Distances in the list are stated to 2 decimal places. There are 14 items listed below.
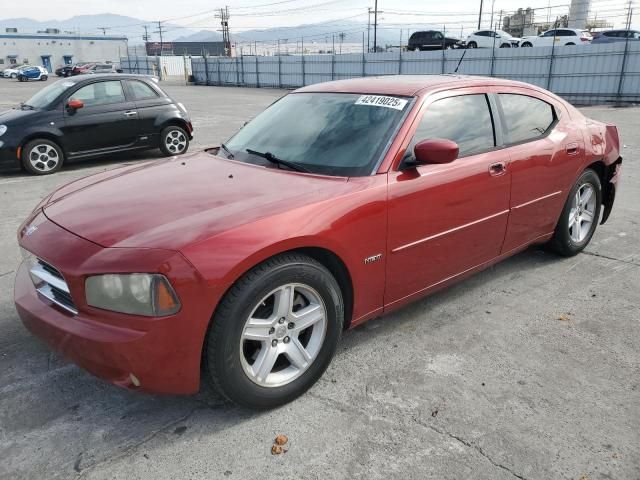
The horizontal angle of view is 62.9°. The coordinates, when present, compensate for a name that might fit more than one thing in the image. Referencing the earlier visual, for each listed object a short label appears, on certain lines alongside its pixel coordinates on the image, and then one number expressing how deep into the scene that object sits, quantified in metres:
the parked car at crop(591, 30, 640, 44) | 26.20
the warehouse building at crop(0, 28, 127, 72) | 78.56
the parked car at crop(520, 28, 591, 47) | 28.80
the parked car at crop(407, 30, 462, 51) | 34.75
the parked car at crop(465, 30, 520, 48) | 31.59
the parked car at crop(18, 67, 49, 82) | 45.97
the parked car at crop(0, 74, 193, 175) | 8.37
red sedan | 2.26
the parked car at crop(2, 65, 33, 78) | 53.06
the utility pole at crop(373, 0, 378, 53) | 49.09
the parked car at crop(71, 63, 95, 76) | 49.44
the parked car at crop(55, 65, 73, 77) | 52.45
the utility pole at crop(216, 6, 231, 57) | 71.88
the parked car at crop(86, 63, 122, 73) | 48.16
